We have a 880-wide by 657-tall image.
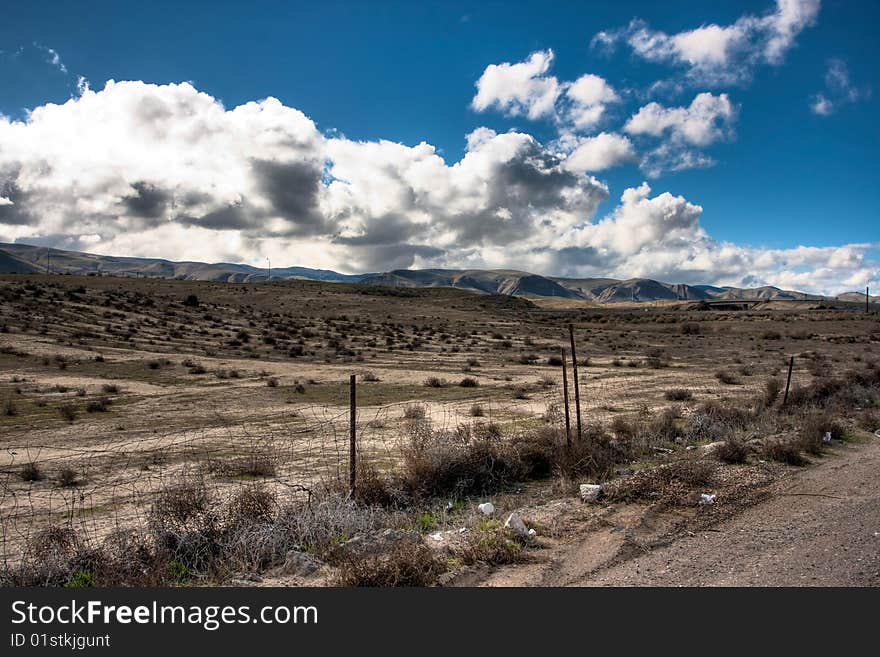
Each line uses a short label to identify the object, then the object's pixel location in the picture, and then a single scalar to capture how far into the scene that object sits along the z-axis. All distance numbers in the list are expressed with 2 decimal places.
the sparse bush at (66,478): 10.82
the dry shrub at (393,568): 5.98
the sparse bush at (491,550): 6.85
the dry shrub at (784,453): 11.57
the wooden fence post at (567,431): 11.37
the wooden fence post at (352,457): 8.52
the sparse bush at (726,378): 26.89
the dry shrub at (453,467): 10.02
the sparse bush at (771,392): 18.27
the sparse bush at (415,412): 17.13
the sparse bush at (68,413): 17.44
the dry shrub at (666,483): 9.19
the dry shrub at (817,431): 12.44
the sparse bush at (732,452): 11.55
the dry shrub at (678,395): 21.84
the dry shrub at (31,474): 10.91
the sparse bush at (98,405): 18.97
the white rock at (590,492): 9.25
